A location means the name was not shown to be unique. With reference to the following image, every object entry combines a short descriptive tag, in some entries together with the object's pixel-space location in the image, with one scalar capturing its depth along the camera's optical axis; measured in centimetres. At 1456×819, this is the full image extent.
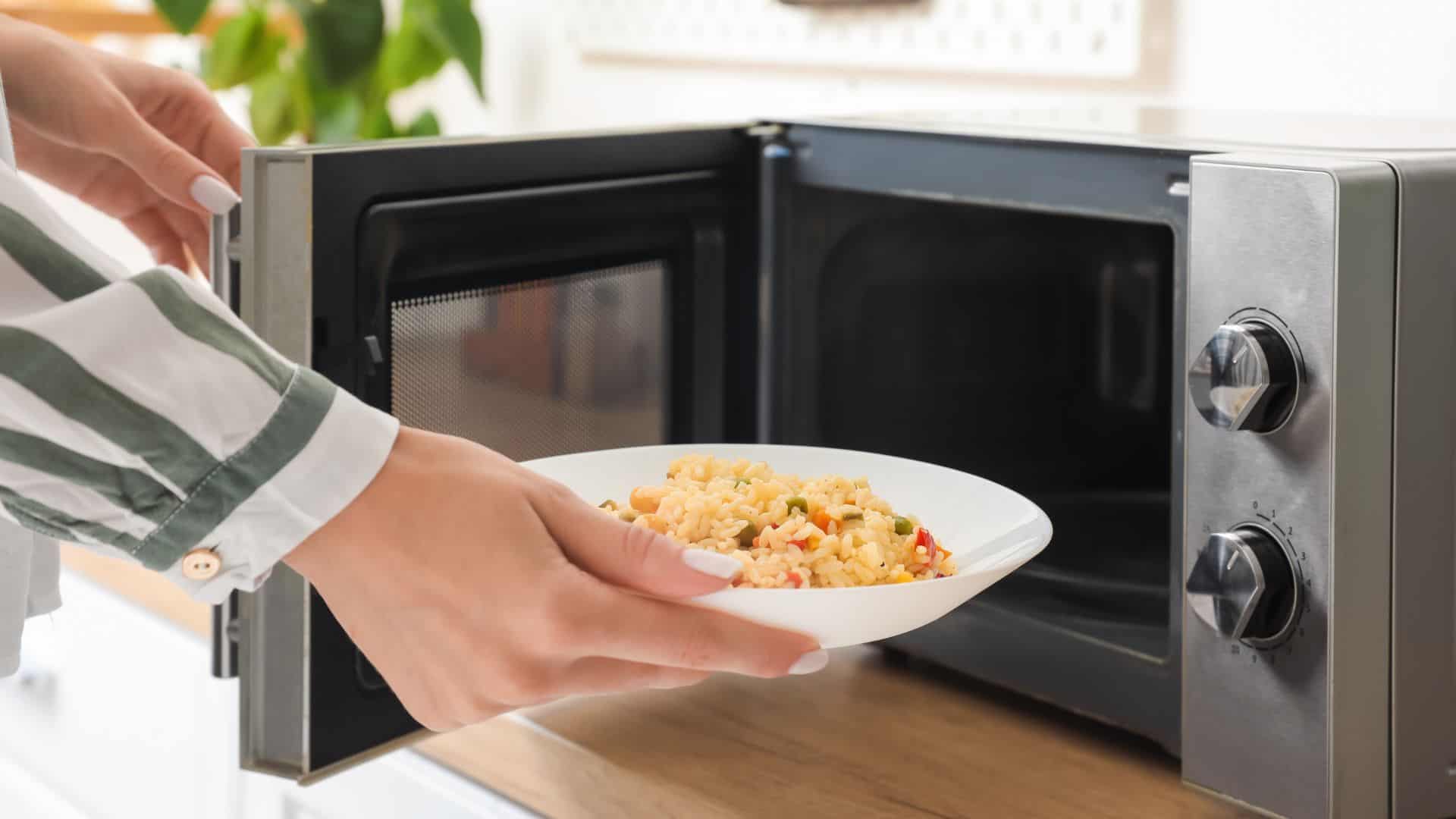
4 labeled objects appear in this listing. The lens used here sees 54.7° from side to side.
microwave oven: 60
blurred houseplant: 190
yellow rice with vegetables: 55
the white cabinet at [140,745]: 78
